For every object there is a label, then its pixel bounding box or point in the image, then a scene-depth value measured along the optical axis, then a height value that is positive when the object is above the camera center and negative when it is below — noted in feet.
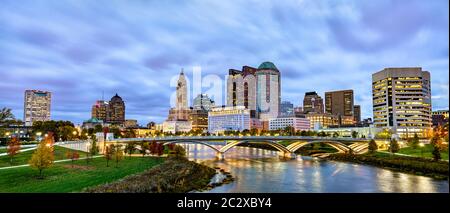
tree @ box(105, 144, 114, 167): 155.12 -12.11
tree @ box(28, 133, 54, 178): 106.01 -10.01
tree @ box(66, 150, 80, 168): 149.38 -13.27
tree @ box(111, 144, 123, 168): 159.24 -12.99
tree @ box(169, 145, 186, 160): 217.97 -17.09
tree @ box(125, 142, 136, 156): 216.70 -13.33
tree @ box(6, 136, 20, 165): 137.69 -9.36
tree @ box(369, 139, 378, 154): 251.80 -13.24
